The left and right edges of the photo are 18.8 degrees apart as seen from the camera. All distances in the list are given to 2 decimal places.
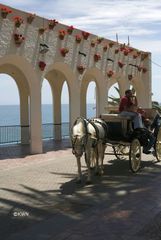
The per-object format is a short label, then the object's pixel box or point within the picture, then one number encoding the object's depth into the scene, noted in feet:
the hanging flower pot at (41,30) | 57.72
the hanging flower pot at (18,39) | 53.62
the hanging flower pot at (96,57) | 70.18
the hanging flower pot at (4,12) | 51.62
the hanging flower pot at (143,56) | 91.45
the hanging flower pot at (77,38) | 65.82
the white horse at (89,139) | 37.17
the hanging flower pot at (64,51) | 62.13
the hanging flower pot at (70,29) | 64.03
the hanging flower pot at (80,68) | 65.98
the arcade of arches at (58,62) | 55.06
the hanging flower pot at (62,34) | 62.03
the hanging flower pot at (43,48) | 58.10
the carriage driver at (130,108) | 44.96
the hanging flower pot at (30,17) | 56.03
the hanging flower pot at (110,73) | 74.45
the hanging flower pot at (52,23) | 59.88
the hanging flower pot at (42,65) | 57.77
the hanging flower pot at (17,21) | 53.67
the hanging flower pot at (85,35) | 67.59
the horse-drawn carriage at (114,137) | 39.75
